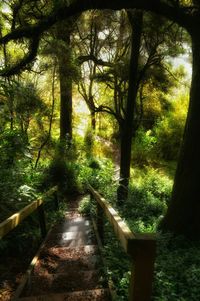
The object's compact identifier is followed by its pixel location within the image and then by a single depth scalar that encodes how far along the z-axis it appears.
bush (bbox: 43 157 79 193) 11.43
